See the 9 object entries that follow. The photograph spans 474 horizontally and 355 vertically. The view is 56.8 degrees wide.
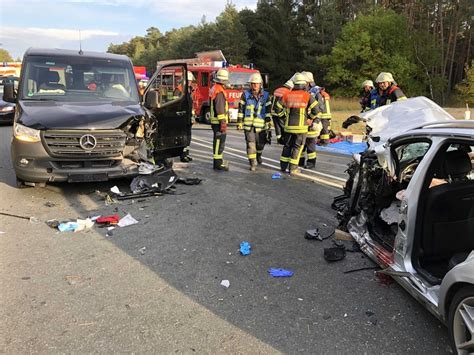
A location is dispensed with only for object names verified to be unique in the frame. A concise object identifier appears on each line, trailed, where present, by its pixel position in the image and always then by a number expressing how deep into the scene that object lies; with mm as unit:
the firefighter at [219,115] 8398
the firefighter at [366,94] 9859
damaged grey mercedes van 5930
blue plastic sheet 11578
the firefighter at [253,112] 8516
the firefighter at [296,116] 8102
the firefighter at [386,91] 8523
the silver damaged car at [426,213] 2531
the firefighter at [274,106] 8922
